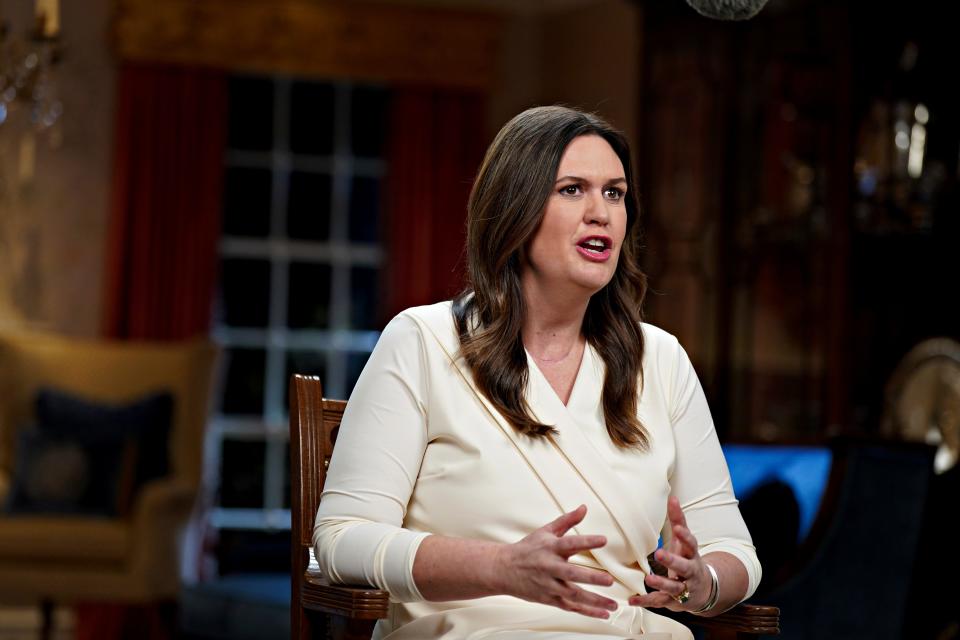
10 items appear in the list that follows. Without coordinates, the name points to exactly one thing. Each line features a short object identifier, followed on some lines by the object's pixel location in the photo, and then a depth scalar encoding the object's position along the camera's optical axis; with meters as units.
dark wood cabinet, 9.27
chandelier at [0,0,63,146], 8.45
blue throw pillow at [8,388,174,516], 11.21
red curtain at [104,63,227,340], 13.76
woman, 3.62
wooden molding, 13.90
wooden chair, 3.58
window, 14.49
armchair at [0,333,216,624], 10.91
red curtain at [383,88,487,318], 14.55
